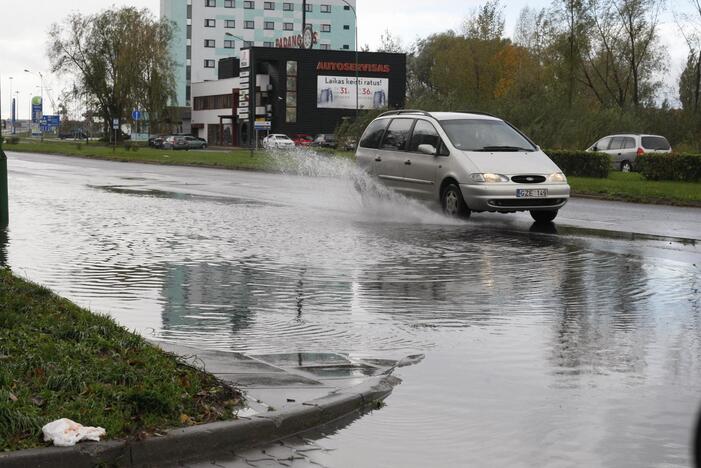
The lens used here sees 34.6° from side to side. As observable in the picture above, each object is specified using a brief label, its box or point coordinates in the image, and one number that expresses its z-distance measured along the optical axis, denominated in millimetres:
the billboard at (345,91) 105438
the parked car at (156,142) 93819
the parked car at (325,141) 89038
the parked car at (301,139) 94588
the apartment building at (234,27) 151875
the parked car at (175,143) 91125
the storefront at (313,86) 104625
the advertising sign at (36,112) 143800
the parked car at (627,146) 41906
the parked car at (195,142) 92831
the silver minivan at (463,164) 17781
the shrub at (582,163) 33969
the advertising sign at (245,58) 102131
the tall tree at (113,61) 90875
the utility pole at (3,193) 14398
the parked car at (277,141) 86562
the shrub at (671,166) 31234
